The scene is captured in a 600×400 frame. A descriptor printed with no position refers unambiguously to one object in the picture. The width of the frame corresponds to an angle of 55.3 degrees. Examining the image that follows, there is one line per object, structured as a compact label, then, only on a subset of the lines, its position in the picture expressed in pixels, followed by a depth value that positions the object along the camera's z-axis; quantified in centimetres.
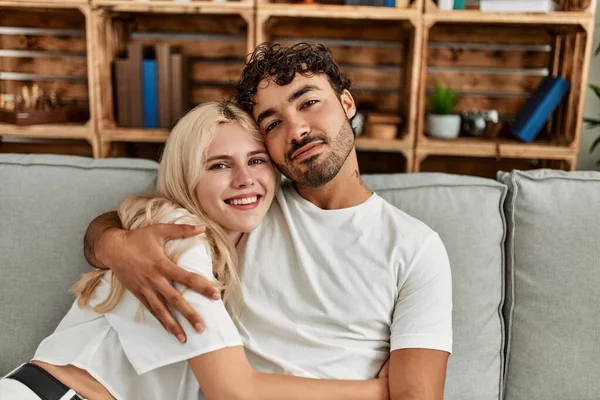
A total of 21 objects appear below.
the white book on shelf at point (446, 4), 191
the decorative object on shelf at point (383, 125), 205
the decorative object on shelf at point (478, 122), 211
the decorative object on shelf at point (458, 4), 193
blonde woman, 104
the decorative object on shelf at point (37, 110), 205
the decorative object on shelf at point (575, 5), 190
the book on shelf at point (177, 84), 212
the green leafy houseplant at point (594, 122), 209
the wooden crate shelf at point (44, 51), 235
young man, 113
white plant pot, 207
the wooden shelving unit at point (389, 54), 192
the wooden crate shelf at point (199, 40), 228
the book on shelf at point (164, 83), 210
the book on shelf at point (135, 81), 208
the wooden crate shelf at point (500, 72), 202
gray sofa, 133
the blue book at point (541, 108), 201
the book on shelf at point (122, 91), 210
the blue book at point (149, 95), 210
